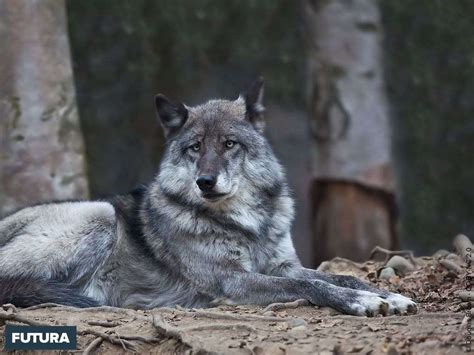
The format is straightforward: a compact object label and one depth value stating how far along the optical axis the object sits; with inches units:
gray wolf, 536.7
